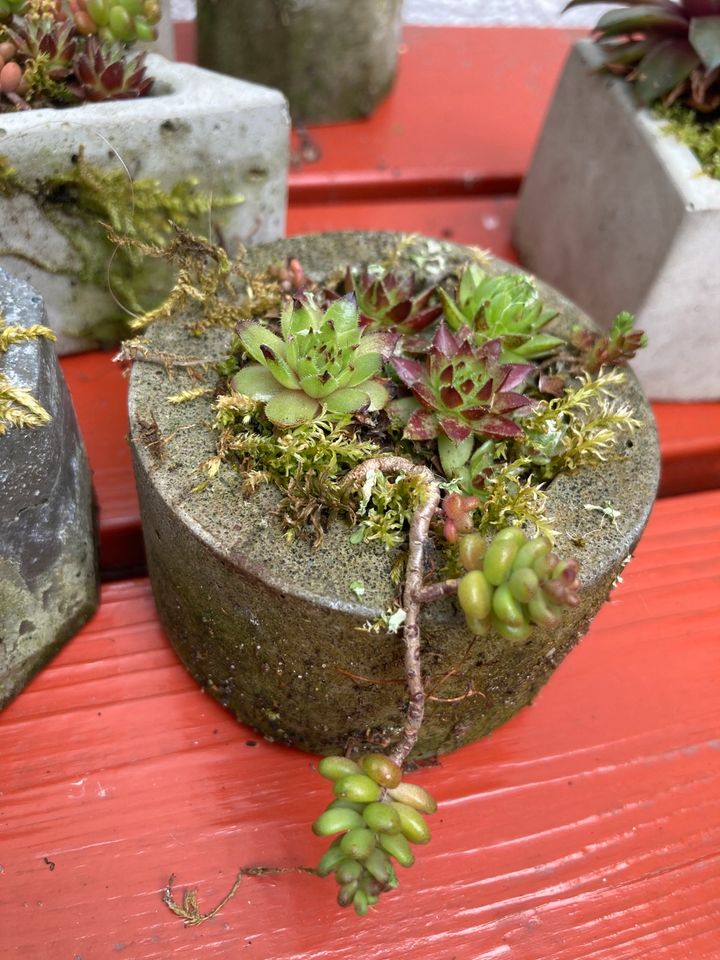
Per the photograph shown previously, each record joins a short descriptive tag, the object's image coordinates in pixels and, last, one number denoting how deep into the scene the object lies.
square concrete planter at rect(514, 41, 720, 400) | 0.38
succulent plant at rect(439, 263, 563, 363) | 0.31
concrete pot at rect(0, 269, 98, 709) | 0.28
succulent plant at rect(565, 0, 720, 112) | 0.39
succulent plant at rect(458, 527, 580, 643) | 0.25
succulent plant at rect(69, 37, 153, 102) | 0.35
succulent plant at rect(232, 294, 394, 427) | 0.29
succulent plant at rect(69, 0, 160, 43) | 0.35
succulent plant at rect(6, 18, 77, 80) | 0.35
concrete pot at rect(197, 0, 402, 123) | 0.45
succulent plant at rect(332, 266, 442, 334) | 0.32
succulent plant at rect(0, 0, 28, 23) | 0.35
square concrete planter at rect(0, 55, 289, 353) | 0.34
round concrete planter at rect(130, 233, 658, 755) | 0.27
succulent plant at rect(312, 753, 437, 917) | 0.25
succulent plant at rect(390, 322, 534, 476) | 0.29
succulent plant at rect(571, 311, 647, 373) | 0.31
